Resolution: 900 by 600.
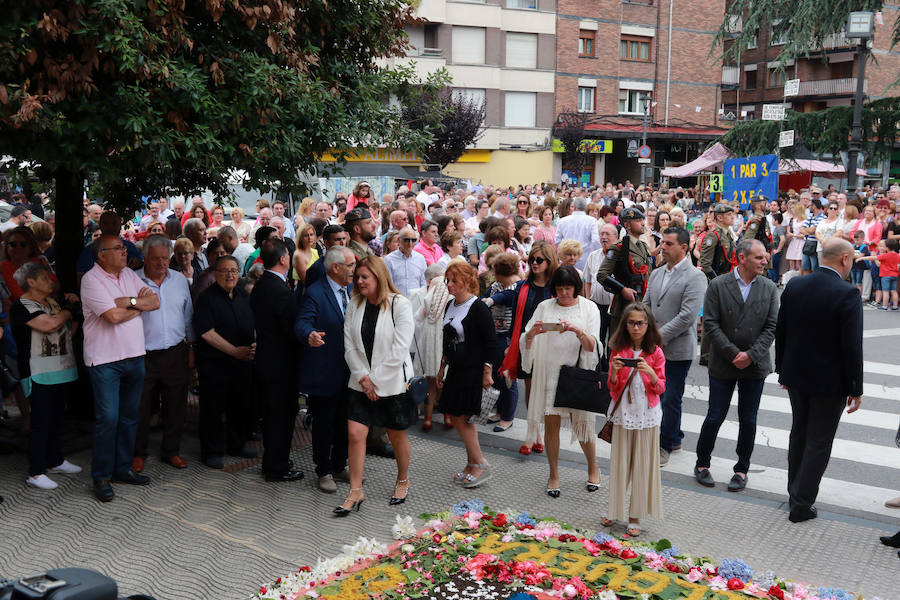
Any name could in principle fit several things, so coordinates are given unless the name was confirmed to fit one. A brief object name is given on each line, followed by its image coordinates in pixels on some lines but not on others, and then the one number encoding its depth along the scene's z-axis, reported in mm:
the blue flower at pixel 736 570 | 4961
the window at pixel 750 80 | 53938
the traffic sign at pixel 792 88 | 18422
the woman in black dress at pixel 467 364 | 6578
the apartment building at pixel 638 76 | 44594
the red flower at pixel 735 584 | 4785
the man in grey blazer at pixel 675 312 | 7098
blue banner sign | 14414
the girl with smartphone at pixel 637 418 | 5695
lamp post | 18609
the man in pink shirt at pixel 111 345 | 6102
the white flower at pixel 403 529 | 5628
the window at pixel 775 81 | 50575
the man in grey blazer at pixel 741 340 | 6535
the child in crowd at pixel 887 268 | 15106
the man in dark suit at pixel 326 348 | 6359
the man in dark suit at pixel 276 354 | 6488
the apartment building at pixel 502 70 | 40625
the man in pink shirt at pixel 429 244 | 9312
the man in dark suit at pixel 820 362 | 5785
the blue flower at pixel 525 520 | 5766
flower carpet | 4746
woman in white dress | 6270
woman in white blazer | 5984
